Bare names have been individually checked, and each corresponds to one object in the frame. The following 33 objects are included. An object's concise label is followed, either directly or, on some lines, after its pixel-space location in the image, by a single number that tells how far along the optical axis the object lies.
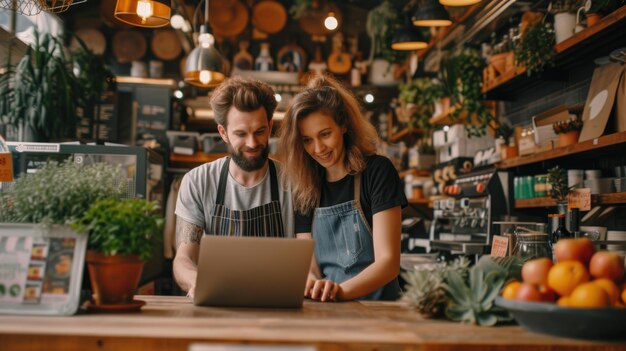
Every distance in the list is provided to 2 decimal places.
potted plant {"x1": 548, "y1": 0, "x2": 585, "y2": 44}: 3.88
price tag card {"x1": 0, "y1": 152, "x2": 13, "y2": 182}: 1.99
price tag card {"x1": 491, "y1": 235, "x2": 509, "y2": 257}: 2.94
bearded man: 2.52
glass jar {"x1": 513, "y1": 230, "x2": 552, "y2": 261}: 2.35
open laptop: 1.75
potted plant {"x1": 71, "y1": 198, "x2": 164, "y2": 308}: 1.71
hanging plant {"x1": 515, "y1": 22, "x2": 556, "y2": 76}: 4.02
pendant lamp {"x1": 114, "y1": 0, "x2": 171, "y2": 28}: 3.12
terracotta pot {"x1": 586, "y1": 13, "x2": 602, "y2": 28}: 3.46
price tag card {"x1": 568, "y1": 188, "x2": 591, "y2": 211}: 3.45
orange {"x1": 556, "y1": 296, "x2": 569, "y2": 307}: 1.49
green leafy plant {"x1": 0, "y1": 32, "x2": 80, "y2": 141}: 4.49
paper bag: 3.56
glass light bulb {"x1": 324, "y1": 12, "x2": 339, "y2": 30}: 6.04
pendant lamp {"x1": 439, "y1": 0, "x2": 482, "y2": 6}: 3.94
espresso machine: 4.47
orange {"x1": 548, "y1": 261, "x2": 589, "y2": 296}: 1.54
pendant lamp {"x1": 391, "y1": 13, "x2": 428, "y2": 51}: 5.45
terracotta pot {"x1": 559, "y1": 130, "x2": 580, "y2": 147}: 3.80
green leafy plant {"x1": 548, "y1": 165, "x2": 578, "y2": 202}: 3.67
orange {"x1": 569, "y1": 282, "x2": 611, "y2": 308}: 1.45
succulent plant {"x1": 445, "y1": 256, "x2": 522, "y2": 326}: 1.63
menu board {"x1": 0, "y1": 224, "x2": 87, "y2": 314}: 1.67
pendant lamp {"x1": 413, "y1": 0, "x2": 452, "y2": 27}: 4.59
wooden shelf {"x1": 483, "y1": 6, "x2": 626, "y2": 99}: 3.35
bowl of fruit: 1.42
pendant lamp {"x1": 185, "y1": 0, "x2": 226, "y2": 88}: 5.12
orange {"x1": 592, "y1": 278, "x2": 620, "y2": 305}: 1.50
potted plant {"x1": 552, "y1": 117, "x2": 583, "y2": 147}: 3.79
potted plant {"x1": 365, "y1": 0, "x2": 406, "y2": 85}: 7.14
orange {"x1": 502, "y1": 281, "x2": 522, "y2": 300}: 1.58
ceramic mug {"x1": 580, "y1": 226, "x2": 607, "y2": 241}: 3.34
